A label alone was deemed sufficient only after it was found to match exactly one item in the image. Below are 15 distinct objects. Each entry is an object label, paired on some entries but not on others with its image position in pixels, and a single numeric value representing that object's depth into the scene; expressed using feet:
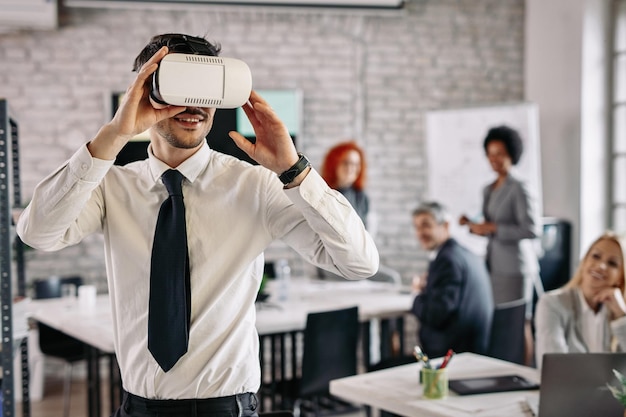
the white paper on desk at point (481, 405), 7.43
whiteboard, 19.13
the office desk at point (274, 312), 11.96
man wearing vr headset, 5.13
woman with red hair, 17.62
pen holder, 7.89
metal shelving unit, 7.52
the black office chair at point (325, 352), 12.09
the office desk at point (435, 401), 7.53
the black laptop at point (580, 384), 6.94
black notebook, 8.10
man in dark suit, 12.35
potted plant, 5.90
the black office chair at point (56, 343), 15.57
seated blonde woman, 9.47
